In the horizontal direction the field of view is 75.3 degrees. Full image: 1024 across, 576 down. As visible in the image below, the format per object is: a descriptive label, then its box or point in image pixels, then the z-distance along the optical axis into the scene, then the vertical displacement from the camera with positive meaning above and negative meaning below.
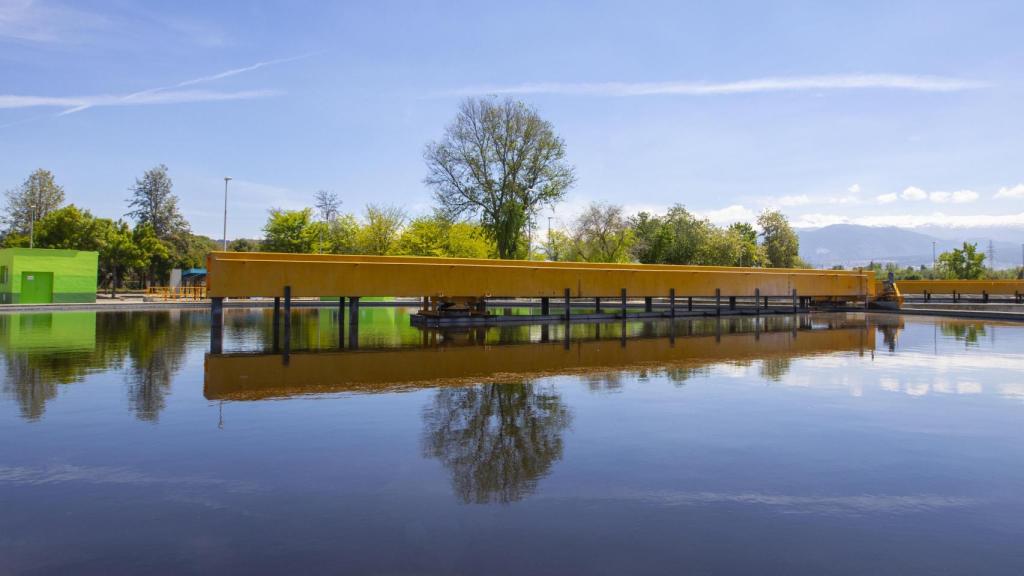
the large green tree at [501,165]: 40.78 +7.60
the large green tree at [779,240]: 70.25 +5.45
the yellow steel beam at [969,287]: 50.12 +0.49
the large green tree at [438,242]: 52.41 +3.64
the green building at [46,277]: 35.97 +0.34
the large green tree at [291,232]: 59.09 +4.82
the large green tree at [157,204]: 76.44 +9.24
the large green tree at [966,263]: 63.47 +2.94
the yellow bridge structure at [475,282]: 20.48 +0.25
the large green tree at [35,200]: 73.88 +9.33
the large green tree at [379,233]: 57.06 +4.63
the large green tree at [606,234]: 64.44 +5.40
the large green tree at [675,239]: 62.19 +4.98
